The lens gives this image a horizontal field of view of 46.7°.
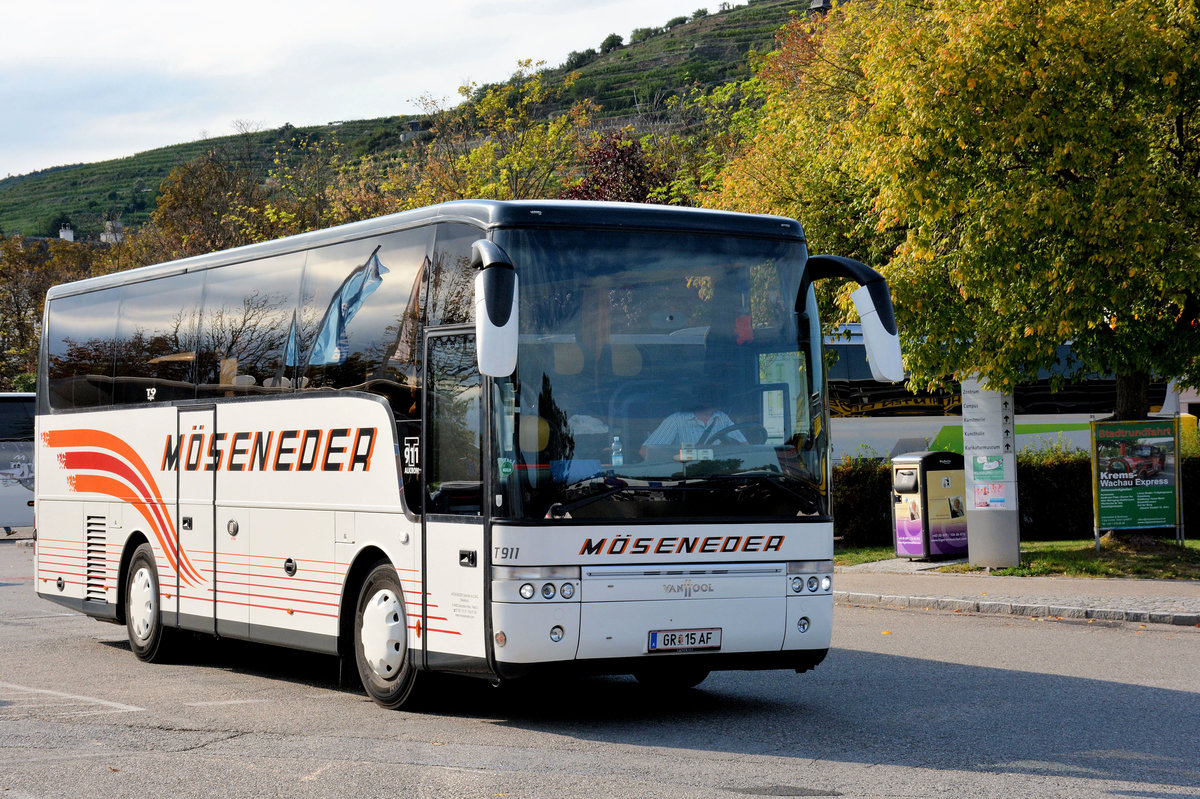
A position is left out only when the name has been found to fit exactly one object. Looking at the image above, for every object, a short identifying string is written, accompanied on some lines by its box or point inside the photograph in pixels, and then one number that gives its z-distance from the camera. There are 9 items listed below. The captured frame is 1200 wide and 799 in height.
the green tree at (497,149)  39.94
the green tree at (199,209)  53.84
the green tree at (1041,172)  16.91
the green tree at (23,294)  58.22
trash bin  21.28
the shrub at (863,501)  24.66
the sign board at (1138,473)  19.55
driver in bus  8.66
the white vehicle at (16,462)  35.69
